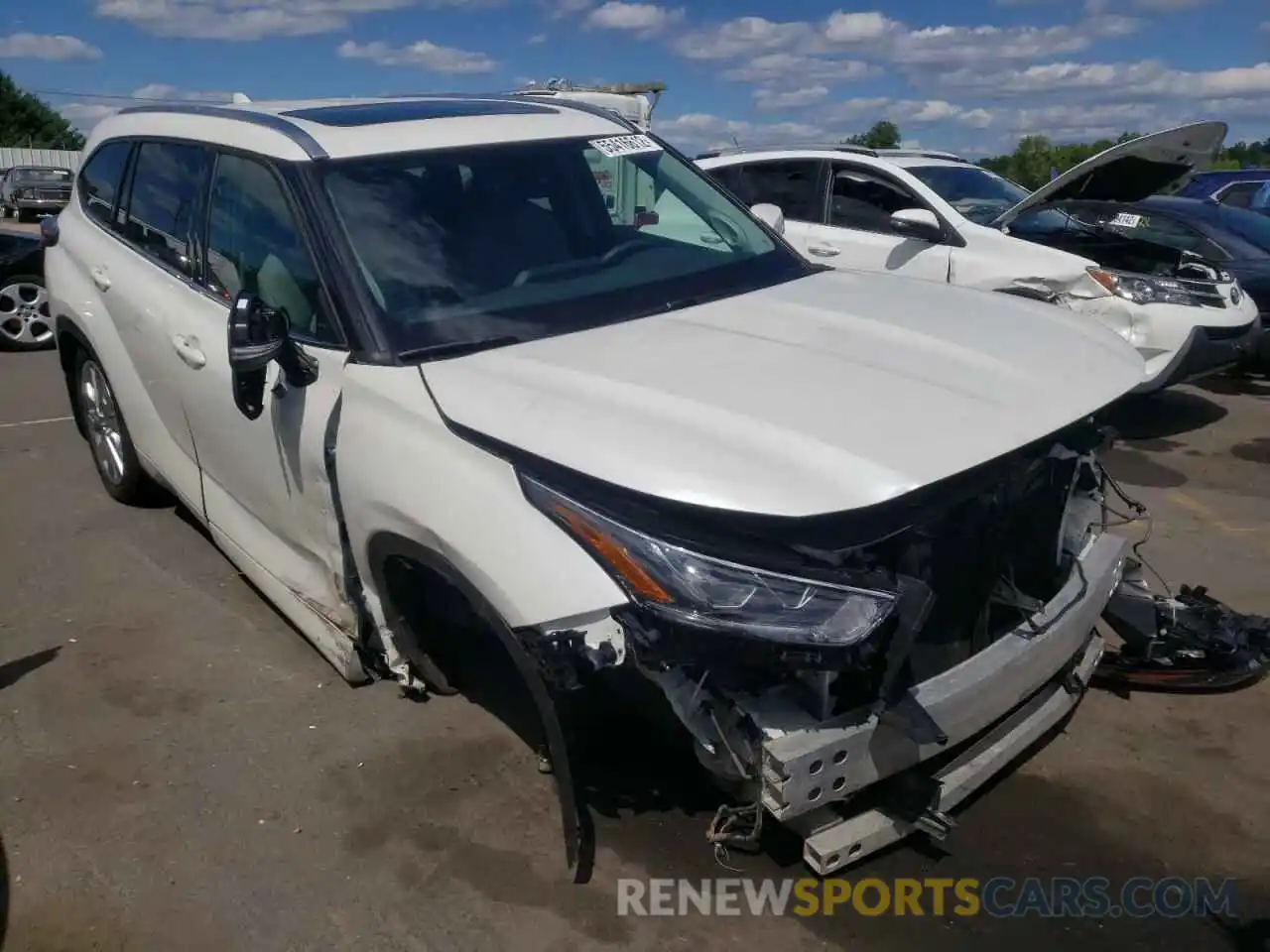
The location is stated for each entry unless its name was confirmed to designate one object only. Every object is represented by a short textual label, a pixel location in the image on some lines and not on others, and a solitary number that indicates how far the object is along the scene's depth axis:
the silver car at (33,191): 25.86
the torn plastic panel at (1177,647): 3.61
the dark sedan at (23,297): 10.00
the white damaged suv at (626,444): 2.31
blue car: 12.77
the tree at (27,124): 75.38
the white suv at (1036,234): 6.91
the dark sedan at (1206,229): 7.79
